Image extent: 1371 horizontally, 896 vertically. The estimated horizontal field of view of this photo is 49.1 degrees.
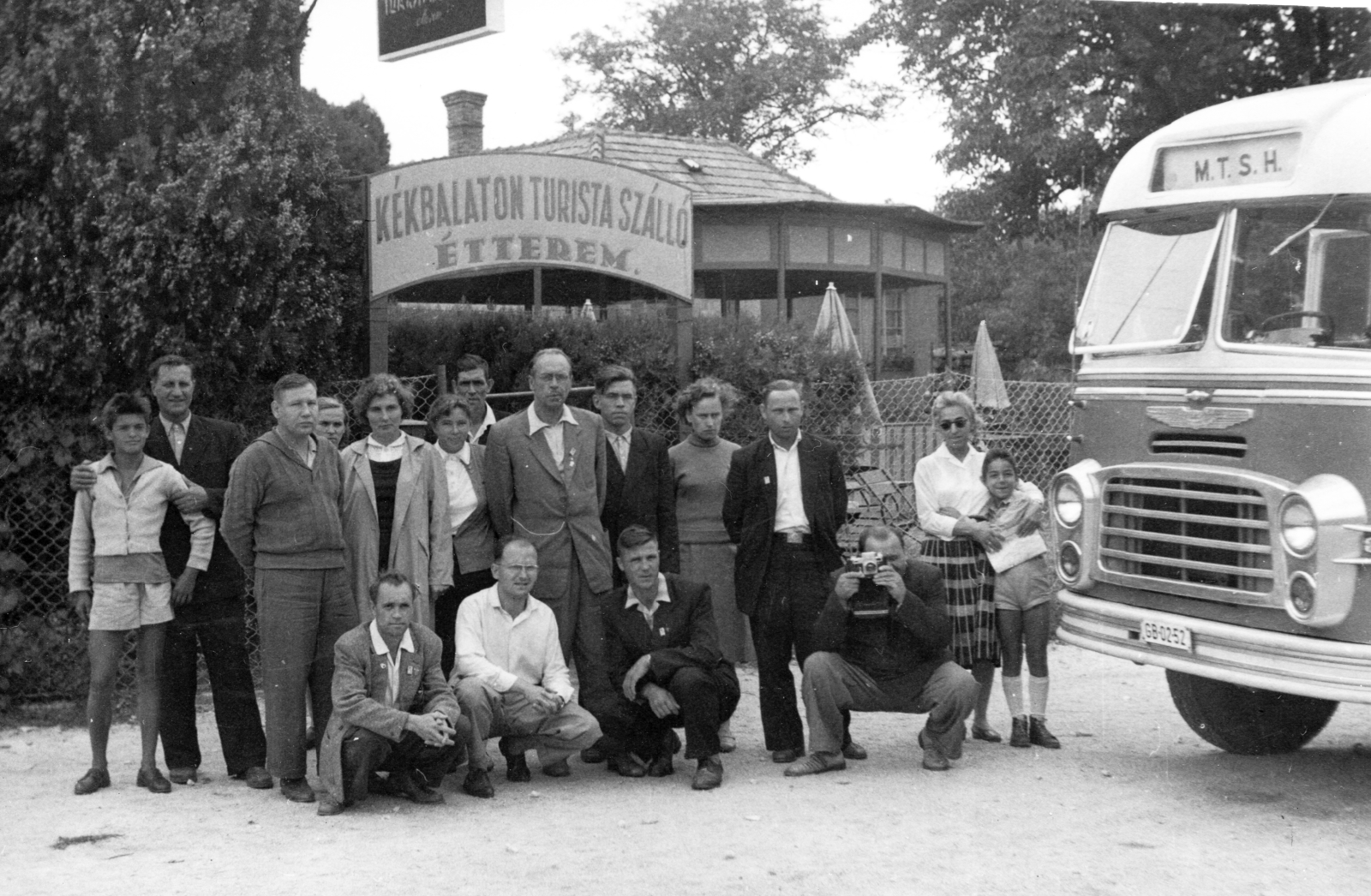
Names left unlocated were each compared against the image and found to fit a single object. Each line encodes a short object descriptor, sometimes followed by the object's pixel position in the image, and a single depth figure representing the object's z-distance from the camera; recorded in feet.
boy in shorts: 21.33
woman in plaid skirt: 24.02
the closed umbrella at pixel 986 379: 41.28
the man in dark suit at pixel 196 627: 21.81
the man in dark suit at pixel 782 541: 23.43
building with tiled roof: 57.62
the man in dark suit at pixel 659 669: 21.68
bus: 18.84
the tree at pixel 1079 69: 69.31
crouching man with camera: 22.21
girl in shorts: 23.94
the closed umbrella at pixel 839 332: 33.99
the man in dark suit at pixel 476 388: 25.30
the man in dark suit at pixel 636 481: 23.85
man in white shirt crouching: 21.24
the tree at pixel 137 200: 25.68
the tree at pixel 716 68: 125.70
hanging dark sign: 25.07
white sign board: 29.30
